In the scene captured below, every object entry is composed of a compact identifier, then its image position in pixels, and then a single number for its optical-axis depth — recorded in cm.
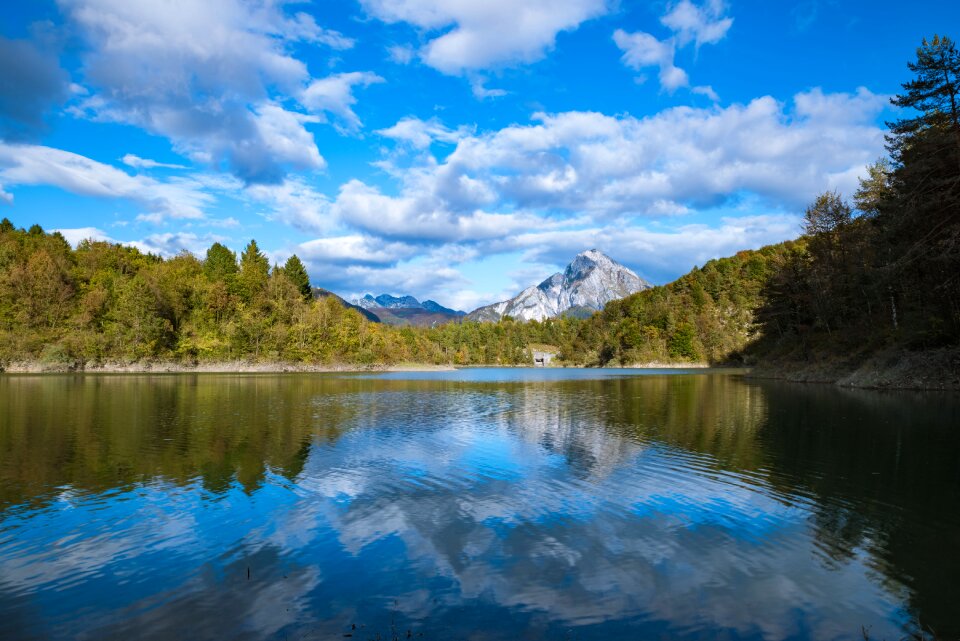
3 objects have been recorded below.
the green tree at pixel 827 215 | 6056
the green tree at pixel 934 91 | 3300
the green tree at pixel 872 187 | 5817
